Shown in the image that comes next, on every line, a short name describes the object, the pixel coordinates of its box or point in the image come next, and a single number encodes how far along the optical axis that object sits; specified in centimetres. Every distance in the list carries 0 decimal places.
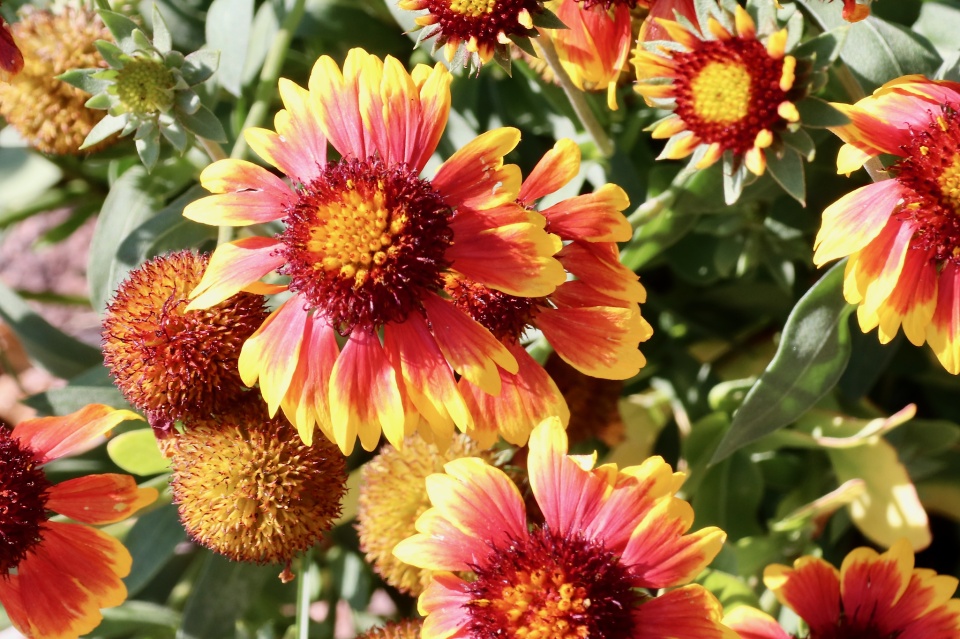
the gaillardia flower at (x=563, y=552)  42
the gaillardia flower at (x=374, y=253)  41
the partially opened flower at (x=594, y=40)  44
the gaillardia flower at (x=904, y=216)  41
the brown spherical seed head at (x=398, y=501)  45
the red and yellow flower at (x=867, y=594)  44
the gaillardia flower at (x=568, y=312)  42
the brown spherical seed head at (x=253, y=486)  43
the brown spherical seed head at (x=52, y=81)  47
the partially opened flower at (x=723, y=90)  40
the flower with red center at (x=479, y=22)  41
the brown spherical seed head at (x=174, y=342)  43
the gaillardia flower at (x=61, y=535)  44
